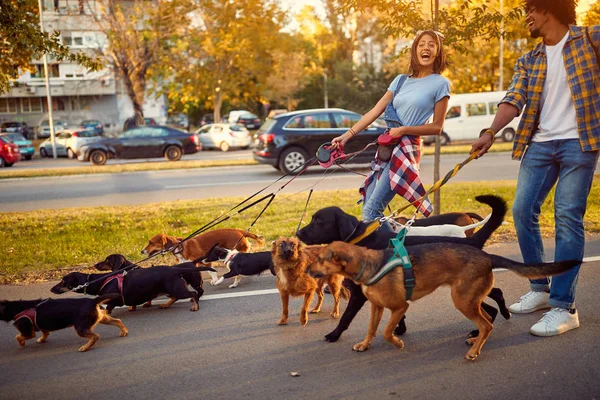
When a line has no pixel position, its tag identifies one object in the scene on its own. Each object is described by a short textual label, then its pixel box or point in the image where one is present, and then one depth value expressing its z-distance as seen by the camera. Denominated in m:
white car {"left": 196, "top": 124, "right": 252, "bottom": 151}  34.00
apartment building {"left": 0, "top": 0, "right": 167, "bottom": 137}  60.06
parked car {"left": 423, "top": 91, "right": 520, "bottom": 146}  31.52
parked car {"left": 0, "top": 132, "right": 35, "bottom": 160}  32.41
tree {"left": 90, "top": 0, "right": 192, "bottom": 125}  32.31
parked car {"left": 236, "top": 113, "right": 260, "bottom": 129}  52.88
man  4.57
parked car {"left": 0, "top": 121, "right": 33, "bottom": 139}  49.09
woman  5.44
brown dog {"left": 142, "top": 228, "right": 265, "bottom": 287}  7.16
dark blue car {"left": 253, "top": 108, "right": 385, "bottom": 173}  18.55
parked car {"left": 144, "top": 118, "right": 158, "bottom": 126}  48.22
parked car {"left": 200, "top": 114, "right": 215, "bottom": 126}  58.73
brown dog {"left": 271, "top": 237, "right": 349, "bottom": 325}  5.19
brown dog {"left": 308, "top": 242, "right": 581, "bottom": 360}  4.24
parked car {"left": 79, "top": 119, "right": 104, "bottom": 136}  48.89
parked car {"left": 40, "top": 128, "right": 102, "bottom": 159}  31.38
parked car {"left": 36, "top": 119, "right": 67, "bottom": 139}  49.21
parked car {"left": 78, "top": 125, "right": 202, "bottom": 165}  26.00
